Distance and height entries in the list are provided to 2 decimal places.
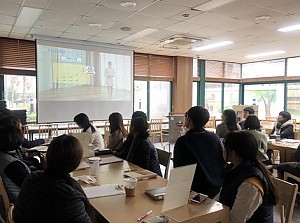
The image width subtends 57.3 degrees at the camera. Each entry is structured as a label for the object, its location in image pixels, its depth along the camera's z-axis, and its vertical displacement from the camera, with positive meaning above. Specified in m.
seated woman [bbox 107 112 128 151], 3.73 -0.48
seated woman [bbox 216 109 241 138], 4.61 -0.43
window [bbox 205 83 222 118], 9.87 -0.02
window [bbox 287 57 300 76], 8.73 +1.01
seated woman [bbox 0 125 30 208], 1.96 -0.49
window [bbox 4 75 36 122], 6.78 +0.10
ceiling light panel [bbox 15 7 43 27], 4.41 +1.38
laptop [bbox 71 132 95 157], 3.06 -0.50
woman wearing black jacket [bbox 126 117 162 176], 2.79 -0.55
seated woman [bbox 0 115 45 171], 3.09 -0.74
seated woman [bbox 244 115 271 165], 3.73 -0.50
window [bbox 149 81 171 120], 8.89 -0.06
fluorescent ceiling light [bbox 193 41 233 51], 6.69 +1.34
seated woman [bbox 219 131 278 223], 1.58 -0.52
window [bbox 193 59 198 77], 9.36 +1.01
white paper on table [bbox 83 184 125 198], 1.89 -0.67
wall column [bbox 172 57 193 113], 8.88 +0.43
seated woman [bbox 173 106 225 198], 2.25 -0.46
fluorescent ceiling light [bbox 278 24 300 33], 5.27 +1.36
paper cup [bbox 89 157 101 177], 2.40 -0.61
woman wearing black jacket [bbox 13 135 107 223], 1.33 -0.48
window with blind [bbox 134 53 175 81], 8.34 +0.95
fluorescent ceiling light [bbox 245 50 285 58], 8.00 +1.33
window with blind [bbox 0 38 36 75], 6.41 +0.97
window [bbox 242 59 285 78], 9.26 +1.02
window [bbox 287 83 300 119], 8.84 -0.04
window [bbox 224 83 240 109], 10.34 +0.10
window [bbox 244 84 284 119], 9.38 -0.01
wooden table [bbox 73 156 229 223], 1.54 -0.67
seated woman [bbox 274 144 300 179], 3.54 -0.91
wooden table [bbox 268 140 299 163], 4.41 -0.83
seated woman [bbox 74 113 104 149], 4.12 -0.50
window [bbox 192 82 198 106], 9.50 +0.15
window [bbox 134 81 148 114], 8.58 +0.07
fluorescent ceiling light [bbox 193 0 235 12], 3.91 +1.37
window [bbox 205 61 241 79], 9.73 +1.02
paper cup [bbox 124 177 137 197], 1.86 -0.62
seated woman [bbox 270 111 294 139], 5.47 -0.61
